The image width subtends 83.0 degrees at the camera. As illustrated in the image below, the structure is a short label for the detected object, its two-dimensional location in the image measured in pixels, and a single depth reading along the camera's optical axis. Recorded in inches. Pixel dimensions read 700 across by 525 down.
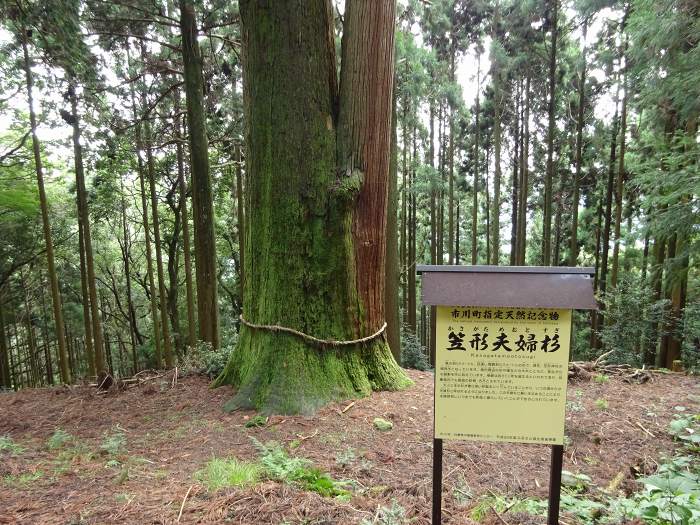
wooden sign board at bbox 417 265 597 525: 74.5
